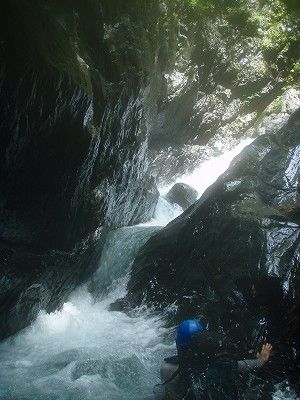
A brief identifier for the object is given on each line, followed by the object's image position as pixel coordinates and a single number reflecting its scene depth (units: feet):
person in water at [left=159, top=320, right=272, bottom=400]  11.70
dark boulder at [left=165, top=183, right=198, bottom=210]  45.62
